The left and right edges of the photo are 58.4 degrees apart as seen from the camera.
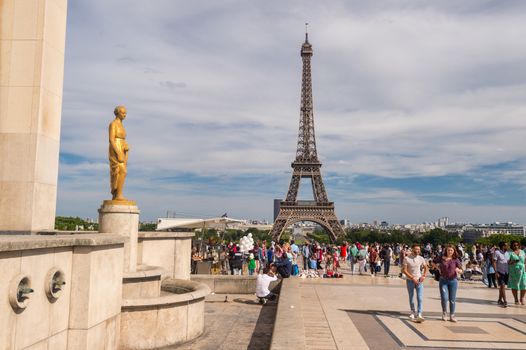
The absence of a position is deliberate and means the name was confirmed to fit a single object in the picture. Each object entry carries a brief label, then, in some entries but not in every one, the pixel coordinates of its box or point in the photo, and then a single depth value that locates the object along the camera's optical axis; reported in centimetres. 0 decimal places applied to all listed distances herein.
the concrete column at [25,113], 1026
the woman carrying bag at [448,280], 1022
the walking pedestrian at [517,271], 1287
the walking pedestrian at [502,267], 1267
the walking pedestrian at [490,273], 1717
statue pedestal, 961
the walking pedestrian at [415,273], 1029
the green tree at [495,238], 8441
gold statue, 996
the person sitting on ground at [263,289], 1384
